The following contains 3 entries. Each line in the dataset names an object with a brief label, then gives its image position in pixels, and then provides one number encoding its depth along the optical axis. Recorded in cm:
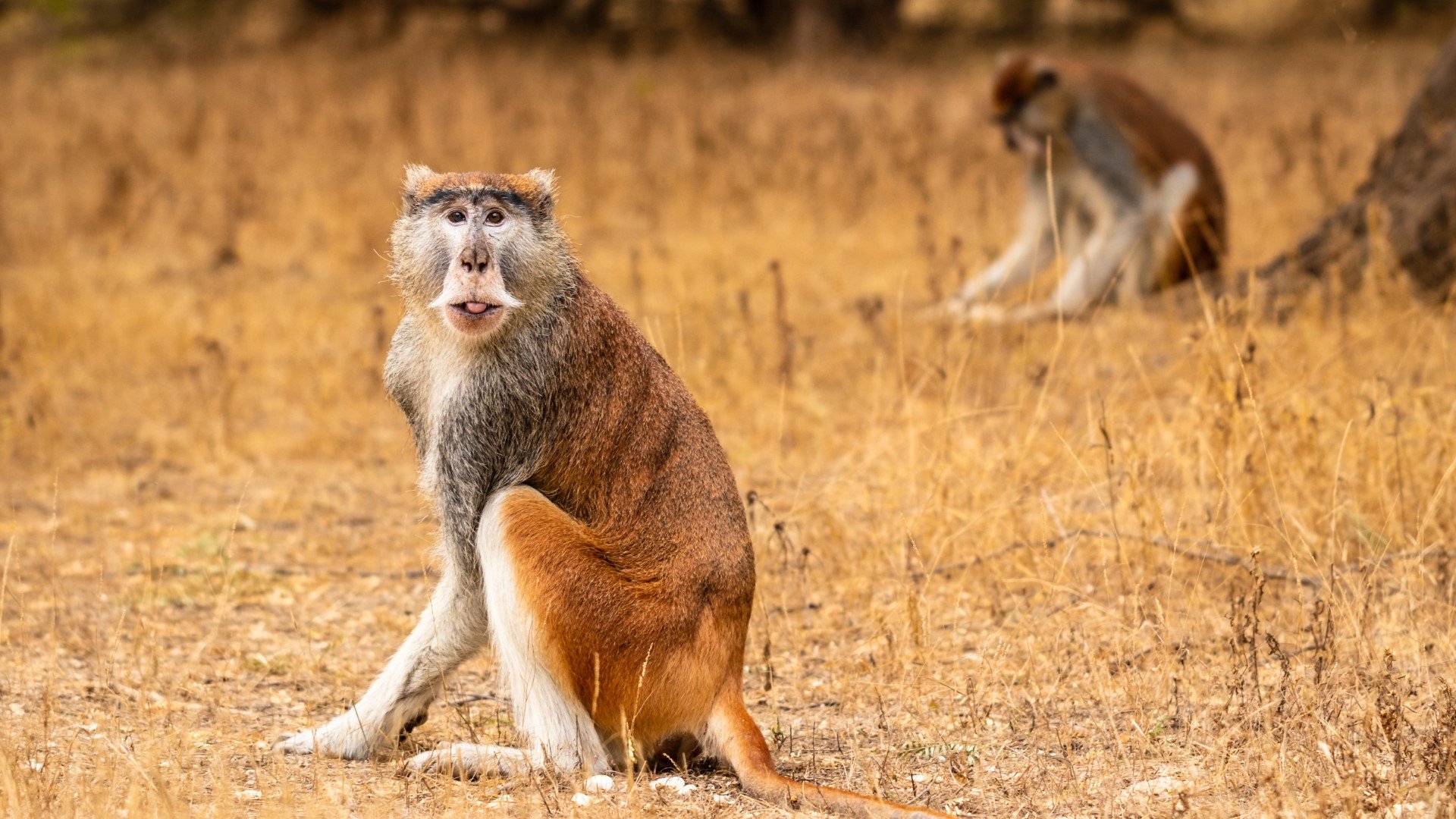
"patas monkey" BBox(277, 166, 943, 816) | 589
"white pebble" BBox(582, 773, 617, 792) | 588
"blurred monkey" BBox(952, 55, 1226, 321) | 1439
